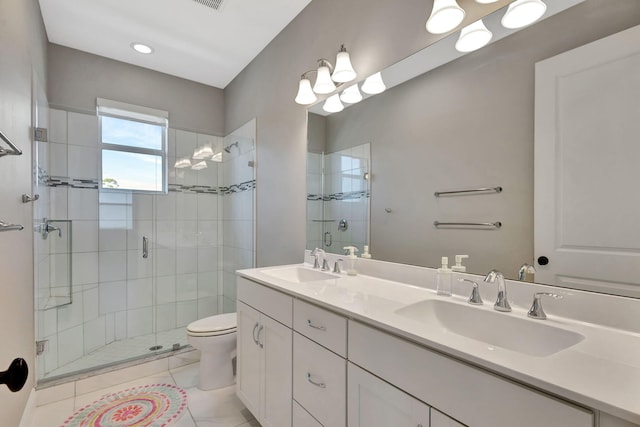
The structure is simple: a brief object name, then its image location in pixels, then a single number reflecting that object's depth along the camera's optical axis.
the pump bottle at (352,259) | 1.70
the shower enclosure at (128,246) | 2.29
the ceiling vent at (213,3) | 1.98
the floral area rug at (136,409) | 1.70
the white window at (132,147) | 2.68
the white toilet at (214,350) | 2.01
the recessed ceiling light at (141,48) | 2.47
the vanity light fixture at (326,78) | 1.66
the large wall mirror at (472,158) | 0.92
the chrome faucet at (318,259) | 1.86
